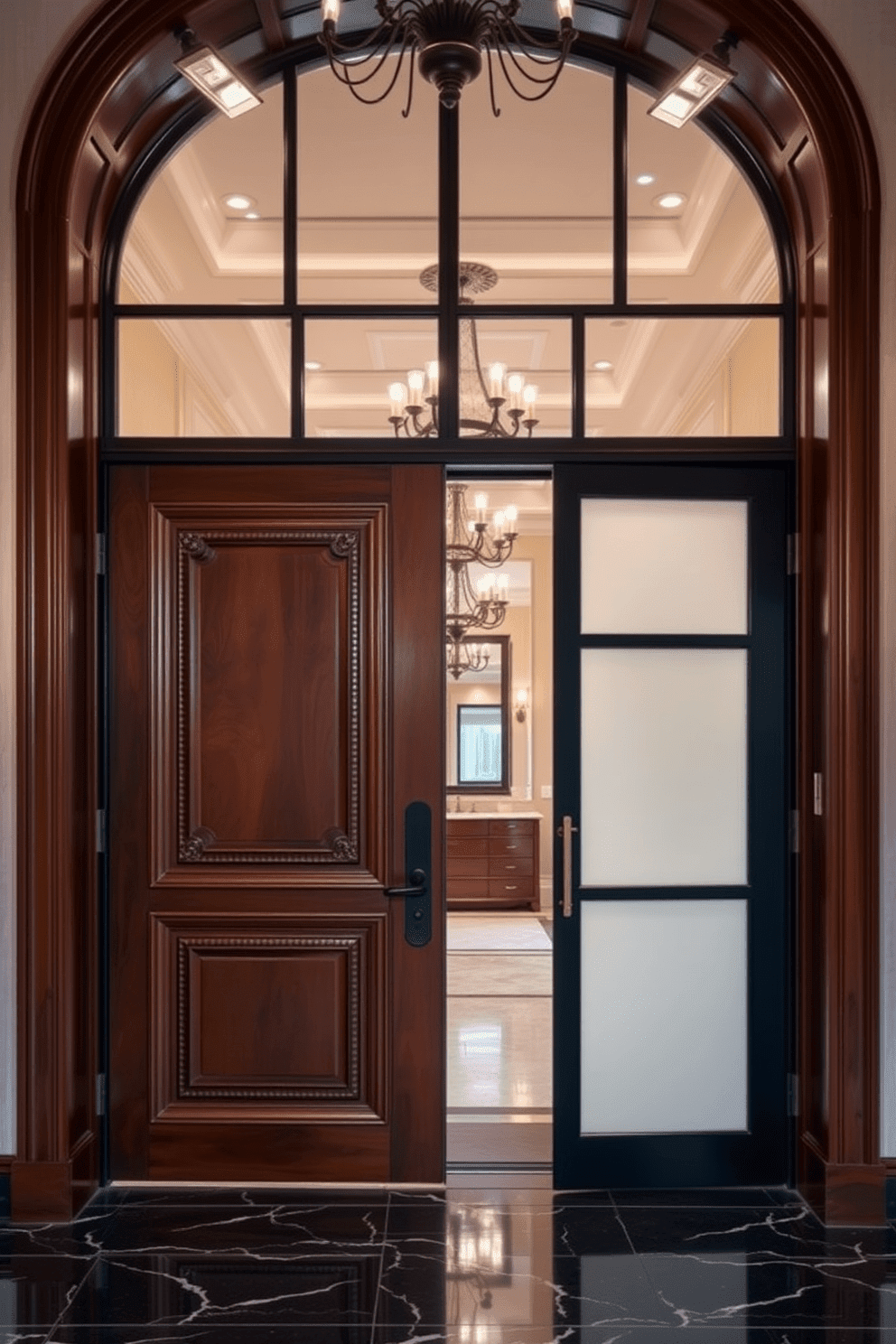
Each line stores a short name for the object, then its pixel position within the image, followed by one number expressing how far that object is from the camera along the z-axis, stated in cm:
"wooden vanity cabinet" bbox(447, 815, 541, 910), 982
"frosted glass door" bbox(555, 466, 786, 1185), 378
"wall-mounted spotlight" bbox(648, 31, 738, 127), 335
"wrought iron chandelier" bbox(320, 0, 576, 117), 253
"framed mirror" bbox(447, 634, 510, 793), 1034
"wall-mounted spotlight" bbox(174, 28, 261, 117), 330
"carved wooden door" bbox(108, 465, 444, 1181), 377
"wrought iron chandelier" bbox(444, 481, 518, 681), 767
